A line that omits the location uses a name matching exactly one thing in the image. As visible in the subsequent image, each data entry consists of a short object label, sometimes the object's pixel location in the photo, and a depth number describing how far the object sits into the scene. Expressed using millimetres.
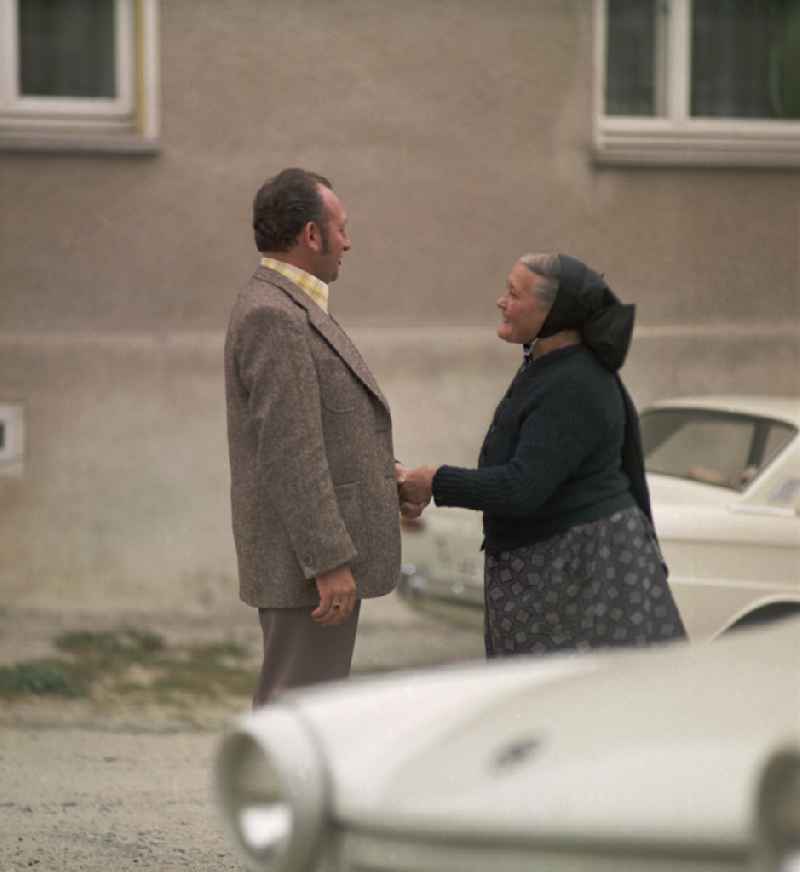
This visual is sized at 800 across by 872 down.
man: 6219
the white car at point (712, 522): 9699
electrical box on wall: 14613
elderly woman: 6375
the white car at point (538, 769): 3604
